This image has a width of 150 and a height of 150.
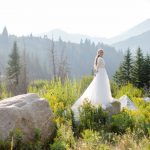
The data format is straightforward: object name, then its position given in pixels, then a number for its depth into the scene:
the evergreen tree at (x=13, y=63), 35.26
